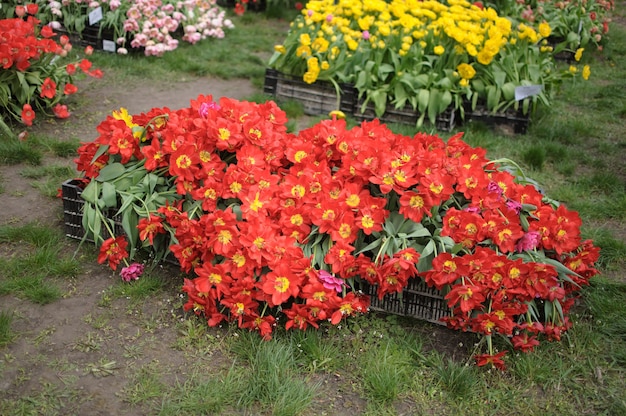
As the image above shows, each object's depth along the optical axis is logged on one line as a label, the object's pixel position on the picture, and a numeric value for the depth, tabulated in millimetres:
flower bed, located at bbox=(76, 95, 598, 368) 2865
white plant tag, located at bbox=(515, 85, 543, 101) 5348
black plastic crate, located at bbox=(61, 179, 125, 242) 3559
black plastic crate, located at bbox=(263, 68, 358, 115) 5586
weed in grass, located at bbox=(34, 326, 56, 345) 2861
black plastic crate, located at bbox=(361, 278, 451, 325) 3051
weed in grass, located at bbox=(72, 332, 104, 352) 2842
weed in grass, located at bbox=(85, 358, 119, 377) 2711
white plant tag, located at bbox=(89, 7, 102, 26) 6527
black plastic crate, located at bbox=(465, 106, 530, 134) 5562
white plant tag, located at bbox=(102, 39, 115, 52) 6730
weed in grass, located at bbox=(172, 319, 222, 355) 2900
